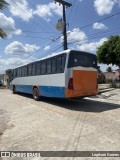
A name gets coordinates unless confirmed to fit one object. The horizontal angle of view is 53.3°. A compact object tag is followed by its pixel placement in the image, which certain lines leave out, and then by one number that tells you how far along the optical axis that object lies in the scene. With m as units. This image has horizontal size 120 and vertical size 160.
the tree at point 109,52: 14.77
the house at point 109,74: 38.79
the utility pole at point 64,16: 11.41
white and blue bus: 6.45
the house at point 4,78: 33.46
